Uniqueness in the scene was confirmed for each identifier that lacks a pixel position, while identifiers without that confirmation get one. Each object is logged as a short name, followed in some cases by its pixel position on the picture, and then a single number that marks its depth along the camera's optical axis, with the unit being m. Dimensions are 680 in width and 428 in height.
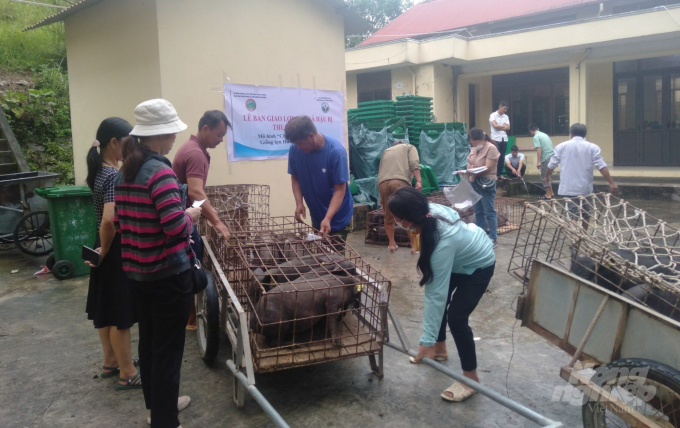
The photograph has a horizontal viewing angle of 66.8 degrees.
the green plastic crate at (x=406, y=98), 10.73
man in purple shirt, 3.76
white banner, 6.59
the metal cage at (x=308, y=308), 2.90
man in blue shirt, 4.12
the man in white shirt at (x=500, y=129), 10.66
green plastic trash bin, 5.64
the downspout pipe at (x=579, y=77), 13.48
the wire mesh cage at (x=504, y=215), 8.15
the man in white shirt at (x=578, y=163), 6.25
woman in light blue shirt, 2.84
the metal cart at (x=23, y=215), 6.62
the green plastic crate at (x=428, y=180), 9.16
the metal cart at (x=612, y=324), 2.27
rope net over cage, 2.81
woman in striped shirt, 2.41
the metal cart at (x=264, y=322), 2.82
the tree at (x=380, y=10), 29.34
